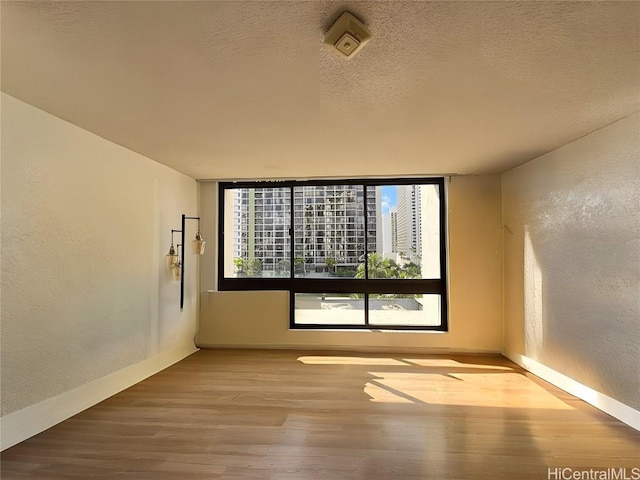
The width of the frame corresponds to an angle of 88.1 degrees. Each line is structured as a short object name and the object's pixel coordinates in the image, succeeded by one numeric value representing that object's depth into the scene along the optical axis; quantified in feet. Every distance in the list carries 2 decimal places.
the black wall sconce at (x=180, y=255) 12.92
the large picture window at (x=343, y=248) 15.16
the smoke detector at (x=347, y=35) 4.58
